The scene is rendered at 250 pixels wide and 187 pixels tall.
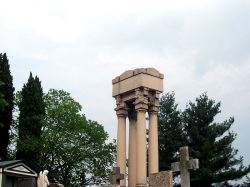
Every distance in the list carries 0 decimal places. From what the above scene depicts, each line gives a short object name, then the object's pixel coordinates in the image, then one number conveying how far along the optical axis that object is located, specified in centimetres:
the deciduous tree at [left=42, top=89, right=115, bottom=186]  3266
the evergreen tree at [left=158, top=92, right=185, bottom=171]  2845
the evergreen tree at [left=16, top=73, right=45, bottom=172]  3055
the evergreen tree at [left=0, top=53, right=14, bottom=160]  3030
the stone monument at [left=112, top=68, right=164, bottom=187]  2227
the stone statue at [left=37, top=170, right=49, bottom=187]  1878
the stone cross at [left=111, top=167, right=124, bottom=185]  1862
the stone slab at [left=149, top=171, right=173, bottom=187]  1362
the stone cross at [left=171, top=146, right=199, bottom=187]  1284
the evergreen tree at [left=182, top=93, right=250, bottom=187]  2656
